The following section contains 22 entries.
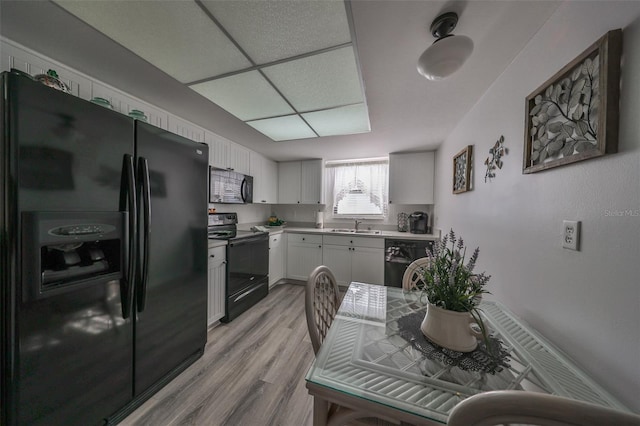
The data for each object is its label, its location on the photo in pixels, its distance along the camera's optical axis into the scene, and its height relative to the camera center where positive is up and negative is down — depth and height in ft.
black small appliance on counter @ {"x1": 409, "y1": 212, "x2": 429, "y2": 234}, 10.35 -0.55
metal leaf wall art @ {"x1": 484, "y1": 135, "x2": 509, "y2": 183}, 4.21 +1.18
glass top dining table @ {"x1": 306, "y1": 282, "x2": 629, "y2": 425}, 1.88 -1.70
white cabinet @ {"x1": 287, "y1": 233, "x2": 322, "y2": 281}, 10.80 -2.40
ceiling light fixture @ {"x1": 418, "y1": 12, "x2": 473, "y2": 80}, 3.12 +2.50
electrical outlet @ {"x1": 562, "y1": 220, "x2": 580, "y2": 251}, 2.52 -0.25
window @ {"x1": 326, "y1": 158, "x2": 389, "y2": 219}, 11.86 +1.34
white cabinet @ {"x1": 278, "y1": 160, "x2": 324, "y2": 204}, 12.03 +1.58
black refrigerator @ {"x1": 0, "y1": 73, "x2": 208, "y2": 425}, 2.67 -0.85
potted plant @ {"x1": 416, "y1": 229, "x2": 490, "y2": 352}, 2.50 -1.14
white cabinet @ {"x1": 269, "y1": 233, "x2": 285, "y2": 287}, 10.10 -2.53
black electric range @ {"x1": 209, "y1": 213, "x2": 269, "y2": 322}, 7.27 -2.20
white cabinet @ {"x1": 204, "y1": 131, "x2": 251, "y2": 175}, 8.07 +2.29
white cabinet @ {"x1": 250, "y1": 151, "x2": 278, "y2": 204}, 10.74 +1.64
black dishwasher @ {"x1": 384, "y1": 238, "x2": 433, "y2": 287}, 9.34 -2.04
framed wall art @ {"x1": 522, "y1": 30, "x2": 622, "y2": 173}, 2.12 +1.28
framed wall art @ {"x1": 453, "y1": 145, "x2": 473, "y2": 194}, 5.78 +1.27
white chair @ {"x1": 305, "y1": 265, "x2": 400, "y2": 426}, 2.30 -1.75
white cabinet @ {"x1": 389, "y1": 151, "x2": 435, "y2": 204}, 10.34 +1.70
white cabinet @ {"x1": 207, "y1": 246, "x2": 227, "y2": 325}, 6.50 -2.43
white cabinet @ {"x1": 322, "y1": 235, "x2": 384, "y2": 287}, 9.86 -2.36
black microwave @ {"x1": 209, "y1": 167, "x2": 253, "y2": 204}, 8.07 +0.88
